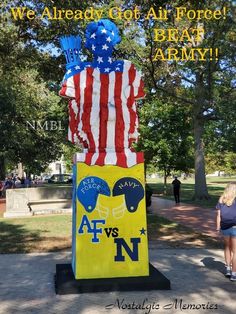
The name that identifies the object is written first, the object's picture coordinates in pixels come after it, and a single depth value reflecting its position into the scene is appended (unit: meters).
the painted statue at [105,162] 4.66
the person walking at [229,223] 4.85
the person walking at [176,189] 17.15
